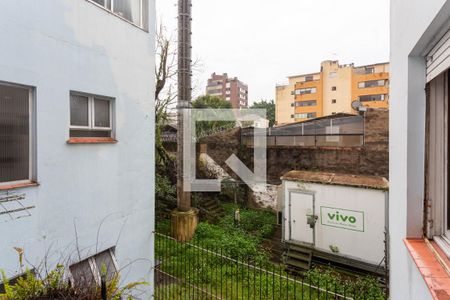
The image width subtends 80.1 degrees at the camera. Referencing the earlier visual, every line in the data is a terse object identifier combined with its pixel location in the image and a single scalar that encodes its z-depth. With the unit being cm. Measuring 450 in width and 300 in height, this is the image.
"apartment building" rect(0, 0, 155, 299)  351
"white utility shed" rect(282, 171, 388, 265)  750
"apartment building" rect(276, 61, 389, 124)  3400
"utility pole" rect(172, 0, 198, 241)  1097
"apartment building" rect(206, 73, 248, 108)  7014
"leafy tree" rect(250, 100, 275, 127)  4185
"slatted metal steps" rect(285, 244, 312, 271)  839
